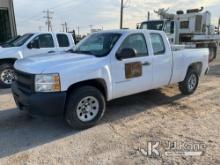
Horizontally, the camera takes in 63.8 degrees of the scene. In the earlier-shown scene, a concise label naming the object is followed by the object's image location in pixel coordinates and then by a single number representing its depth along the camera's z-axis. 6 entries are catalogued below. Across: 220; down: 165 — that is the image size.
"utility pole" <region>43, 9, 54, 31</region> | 44.50
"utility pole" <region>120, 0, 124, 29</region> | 22.37
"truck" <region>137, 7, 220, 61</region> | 11.33
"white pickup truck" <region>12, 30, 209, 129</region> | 2.95
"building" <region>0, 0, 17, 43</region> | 10.02
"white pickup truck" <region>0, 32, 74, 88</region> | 5.75
